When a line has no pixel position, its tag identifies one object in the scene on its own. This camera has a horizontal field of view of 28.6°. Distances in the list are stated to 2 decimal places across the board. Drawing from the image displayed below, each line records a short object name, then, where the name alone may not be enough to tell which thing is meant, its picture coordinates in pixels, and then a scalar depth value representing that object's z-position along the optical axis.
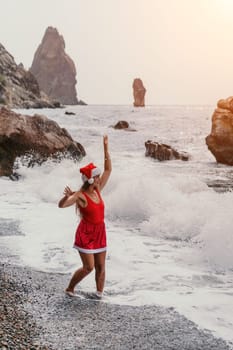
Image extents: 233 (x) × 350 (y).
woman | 5.23
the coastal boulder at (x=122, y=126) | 42.32
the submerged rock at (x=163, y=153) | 23.11
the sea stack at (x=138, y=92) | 152.38
